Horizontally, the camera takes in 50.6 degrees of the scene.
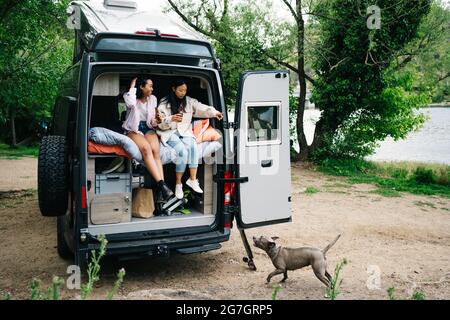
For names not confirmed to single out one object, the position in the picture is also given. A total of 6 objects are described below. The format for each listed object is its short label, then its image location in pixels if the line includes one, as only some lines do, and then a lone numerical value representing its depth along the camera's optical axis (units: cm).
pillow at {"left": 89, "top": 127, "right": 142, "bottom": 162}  515
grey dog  491
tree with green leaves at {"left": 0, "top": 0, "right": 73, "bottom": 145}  884
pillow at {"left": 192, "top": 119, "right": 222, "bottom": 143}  565
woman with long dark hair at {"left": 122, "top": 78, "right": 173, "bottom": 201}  543
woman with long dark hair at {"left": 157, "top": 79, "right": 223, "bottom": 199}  561
